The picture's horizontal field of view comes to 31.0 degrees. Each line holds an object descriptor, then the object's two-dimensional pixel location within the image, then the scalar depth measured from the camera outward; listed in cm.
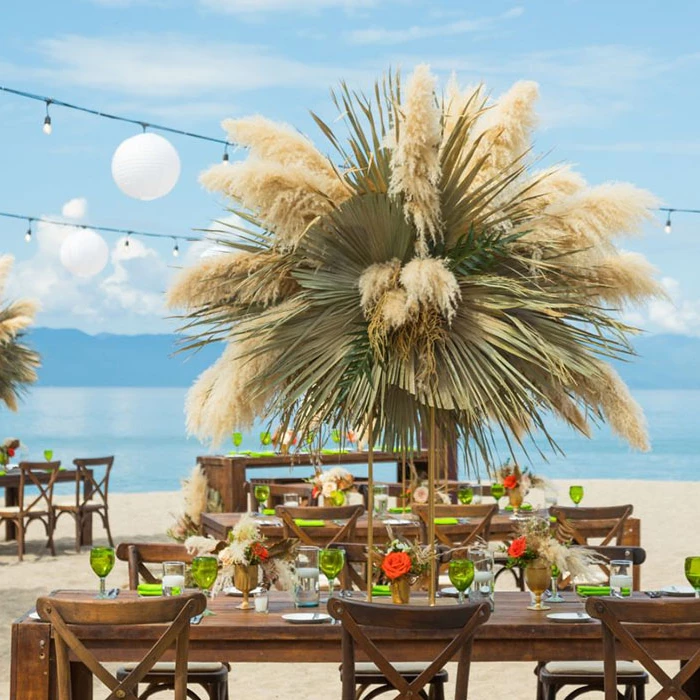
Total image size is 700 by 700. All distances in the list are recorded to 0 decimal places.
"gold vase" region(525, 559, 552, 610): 399
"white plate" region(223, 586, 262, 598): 423
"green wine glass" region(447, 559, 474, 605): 389
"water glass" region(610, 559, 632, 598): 410
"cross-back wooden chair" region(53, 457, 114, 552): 1012
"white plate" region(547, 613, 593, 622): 368
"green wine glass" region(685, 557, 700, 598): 404
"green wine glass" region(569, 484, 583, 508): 726
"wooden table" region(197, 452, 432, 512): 986
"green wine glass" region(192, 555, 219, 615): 399
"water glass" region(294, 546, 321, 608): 395
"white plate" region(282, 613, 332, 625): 366
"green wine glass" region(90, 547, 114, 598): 399
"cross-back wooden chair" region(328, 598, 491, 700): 321
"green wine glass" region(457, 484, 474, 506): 764
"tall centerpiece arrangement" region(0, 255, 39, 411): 891
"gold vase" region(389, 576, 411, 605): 393
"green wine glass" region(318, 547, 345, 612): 398
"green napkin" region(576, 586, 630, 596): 431
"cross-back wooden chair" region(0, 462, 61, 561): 991
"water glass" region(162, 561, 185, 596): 396
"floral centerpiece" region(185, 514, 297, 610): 402
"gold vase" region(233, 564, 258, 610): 400
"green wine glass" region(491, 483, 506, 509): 791
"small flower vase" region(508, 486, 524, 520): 774
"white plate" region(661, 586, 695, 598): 425
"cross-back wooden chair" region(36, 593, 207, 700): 323
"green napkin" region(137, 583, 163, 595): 416
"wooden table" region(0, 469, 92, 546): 1020
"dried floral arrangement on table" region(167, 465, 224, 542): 777
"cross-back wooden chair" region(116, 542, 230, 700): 411
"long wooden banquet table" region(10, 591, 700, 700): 342
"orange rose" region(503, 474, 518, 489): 765
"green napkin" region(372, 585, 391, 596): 423
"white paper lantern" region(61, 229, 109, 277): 1005
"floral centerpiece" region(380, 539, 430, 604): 388
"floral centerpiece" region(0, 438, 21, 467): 1068
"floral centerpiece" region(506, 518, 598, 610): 401
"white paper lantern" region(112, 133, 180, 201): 764
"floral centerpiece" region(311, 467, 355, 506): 752
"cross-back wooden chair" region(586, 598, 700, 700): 327
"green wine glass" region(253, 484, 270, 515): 730
